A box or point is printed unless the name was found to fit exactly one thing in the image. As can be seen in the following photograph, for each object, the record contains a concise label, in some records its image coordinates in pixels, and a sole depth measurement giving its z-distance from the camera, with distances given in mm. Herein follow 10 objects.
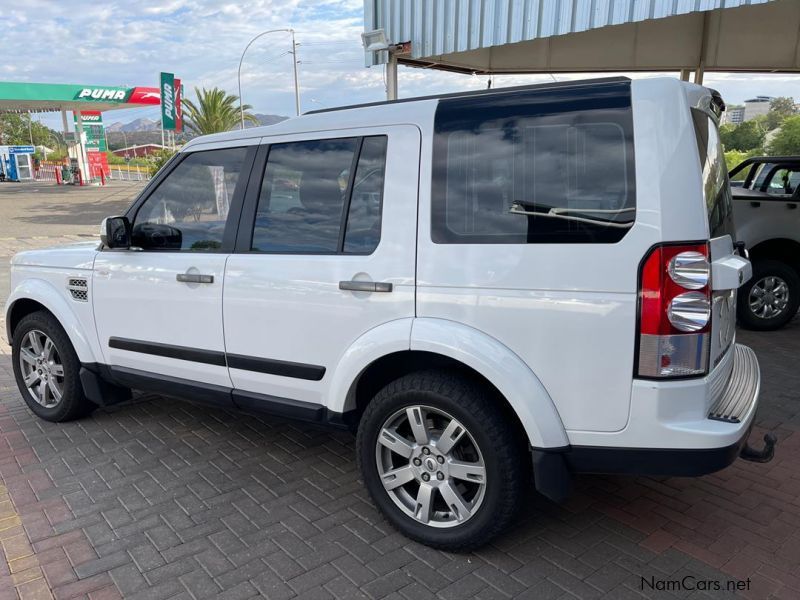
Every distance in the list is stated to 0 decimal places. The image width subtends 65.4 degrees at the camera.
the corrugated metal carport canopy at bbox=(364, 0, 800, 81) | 6375
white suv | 2314
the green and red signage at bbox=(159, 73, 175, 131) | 27391
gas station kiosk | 42875
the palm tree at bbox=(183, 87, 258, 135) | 27719
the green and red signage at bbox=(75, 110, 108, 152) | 42062
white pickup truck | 6902
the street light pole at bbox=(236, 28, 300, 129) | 39756
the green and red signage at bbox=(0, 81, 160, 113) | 35062
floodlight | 7816
